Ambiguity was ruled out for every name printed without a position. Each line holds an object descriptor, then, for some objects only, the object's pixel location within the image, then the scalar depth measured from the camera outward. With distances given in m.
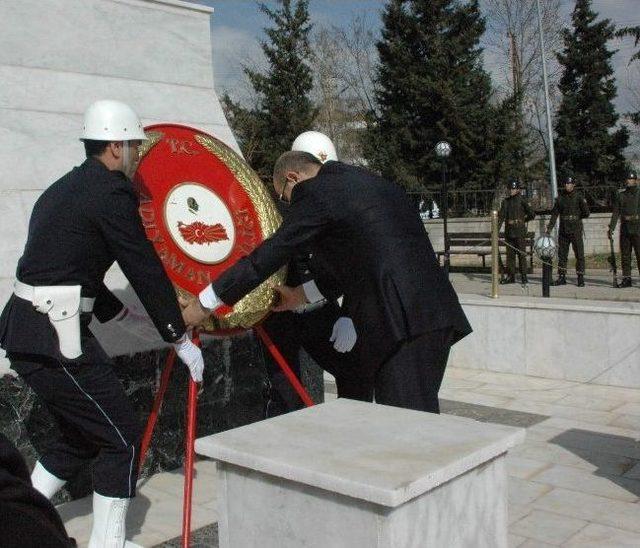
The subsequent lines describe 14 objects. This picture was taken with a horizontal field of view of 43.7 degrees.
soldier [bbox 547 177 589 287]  13.44
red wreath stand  3.72
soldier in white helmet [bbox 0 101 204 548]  3.24
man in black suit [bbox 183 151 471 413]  3.34
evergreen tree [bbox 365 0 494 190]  28.36
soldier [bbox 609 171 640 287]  12.58
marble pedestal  2.07
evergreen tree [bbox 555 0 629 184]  31.03
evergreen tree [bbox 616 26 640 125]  26.61
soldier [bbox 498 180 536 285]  14.28
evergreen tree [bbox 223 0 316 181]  30.67
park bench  18.29
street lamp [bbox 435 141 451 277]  17.75
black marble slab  4.13
